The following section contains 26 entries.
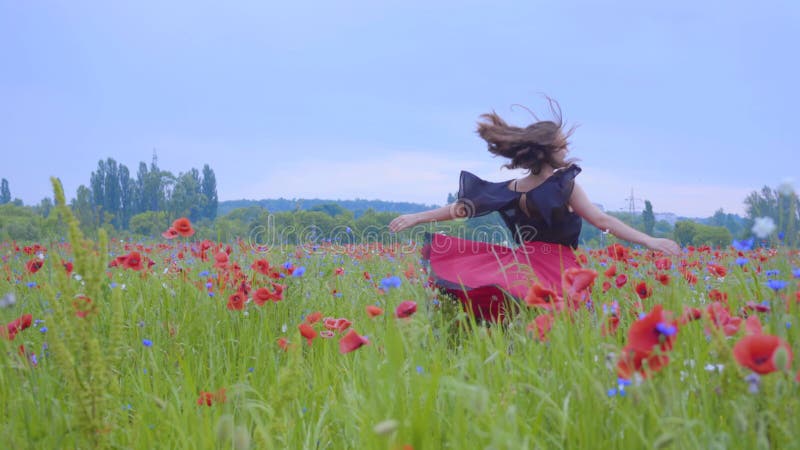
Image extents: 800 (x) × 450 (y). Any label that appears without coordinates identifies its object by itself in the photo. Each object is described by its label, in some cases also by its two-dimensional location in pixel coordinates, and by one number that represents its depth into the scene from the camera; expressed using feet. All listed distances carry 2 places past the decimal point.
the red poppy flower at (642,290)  7.82
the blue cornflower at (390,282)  6.19
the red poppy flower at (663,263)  9.26
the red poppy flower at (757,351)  3.65
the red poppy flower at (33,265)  10.55
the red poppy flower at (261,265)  10.33
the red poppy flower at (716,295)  6.81
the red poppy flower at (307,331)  6.60
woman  10.53
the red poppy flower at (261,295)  8.89
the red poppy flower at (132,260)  10.62
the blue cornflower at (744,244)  5.58
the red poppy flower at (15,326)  7.23
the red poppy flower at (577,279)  5.42
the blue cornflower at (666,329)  3.89
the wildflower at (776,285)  5.22
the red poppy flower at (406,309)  5.62
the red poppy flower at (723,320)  4.82
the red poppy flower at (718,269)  9.06
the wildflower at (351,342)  5.74
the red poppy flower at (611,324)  5.75
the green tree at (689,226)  126.21
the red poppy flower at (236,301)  9.48
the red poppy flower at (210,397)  5.93
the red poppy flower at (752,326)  4.53
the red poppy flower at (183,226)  10.85
